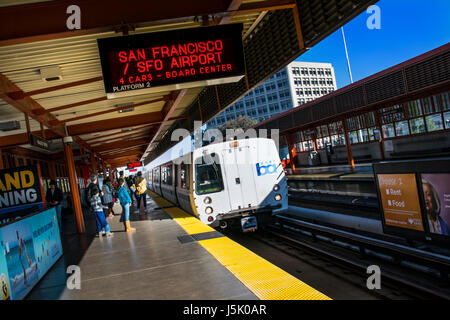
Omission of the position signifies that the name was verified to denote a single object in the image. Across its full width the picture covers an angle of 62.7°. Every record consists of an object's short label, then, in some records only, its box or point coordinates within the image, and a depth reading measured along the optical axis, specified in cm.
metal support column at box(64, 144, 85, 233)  1106
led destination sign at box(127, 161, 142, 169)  4184
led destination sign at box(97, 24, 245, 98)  528
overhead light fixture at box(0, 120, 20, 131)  1028
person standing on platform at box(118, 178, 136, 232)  970
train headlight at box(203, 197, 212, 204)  980
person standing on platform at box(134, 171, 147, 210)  1259
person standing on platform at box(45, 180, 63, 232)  1250
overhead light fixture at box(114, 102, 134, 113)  1169
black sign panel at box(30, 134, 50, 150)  860
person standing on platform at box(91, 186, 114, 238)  914
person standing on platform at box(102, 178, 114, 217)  1127
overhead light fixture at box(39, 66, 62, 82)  713
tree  8844
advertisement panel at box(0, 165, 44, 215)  845
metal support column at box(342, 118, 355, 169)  1958
